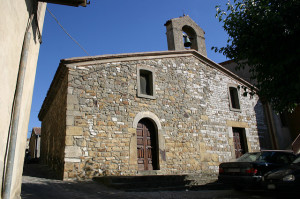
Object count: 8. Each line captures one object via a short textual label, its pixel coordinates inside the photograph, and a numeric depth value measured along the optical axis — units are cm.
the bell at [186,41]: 1120
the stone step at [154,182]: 642
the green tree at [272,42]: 504
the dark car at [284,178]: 496
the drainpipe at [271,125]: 1328
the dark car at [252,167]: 588
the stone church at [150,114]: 782
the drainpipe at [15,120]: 320
